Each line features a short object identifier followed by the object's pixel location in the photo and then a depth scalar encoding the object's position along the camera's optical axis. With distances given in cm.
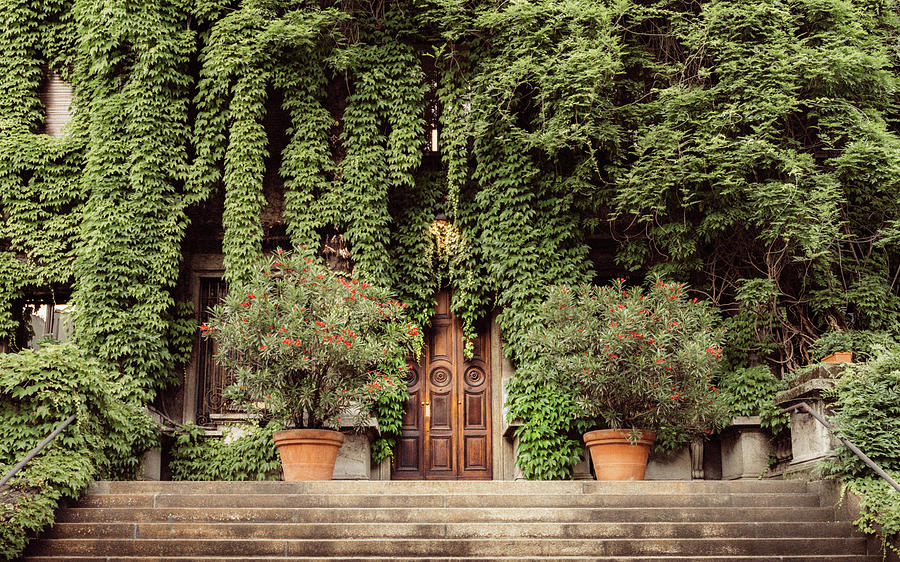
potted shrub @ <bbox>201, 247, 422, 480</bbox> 900
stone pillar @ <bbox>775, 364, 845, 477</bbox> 870
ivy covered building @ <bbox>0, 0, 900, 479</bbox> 1100
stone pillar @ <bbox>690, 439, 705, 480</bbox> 1144
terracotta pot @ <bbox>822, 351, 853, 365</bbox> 936
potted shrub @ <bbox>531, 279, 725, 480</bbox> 930
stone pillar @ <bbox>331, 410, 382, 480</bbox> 1077
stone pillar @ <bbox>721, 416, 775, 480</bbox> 1067
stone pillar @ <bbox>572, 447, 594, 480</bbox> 1129
